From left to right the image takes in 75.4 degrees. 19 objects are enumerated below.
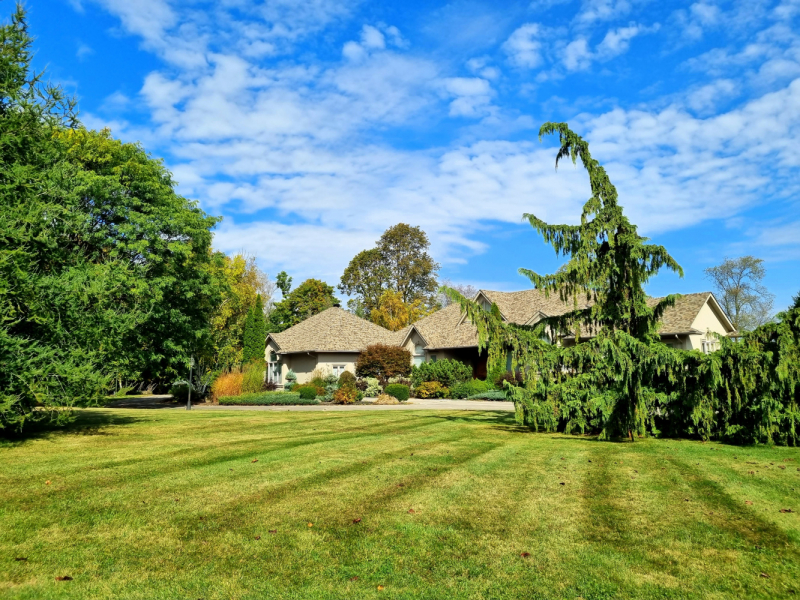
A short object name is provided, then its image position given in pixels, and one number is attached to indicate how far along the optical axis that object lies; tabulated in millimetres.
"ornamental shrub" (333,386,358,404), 29078
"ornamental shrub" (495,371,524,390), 30812
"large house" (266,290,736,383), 32656
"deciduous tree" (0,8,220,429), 11164
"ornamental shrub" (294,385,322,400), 30391
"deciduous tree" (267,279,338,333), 57875
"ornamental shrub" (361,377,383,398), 32281
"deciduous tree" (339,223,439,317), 63625
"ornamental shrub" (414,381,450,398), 31984
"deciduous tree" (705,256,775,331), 44875
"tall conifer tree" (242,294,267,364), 38094
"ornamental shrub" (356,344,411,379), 33500
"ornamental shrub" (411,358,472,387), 32875
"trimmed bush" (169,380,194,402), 31859
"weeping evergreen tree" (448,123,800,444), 11352
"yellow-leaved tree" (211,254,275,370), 41156
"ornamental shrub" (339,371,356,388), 32238
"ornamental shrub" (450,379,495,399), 30798
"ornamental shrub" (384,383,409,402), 29703
